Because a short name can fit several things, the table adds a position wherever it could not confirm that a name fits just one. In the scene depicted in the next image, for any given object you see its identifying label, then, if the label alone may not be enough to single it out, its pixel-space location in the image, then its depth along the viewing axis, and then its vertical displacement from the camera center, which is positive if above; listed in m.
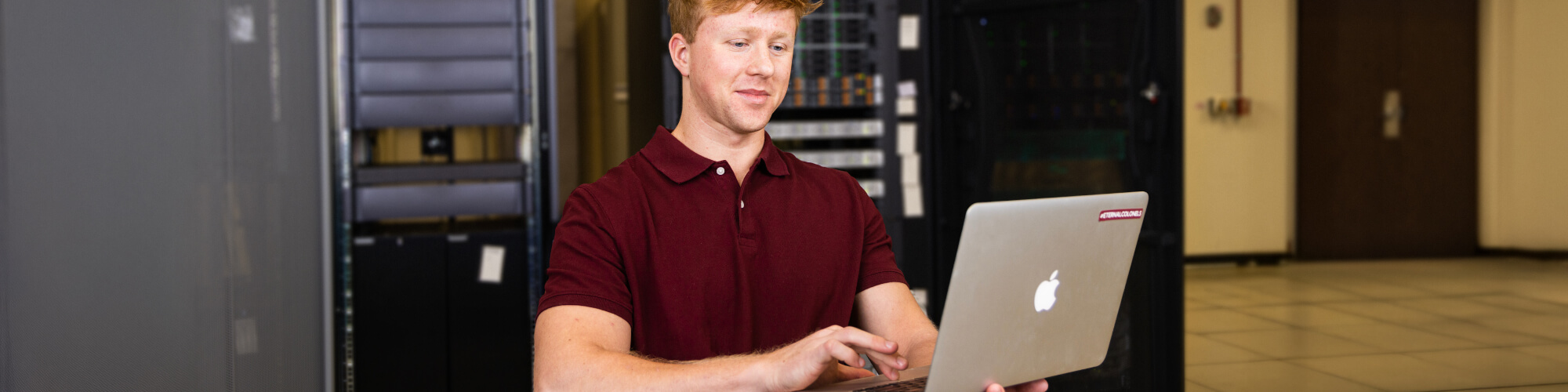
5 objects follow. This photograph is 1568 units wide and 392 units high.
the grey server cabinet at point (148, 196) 1.24 -0.04
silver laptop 0.94 -0.13
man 1.20 -0.09
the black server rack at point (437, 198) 2.83 -0.10
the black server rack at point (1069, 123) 2.81 +0.08
